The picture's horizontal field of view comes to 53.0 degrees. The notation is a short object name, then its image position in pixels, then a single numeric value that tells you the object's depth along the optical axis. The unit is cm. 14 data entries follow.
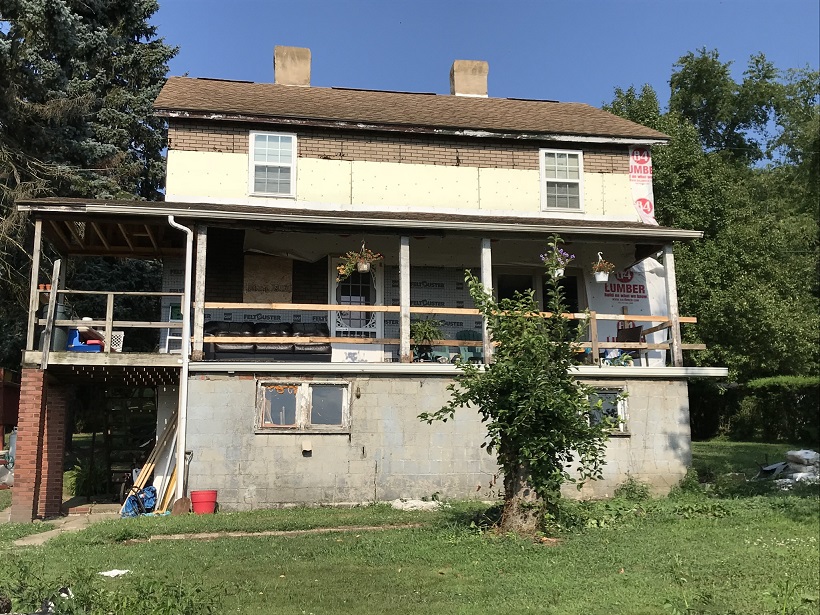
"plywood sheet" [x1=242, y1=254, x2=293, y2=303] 1670
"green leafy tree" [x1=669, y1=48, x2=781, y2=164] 3741
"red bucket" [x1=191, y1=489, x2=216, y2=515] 1292
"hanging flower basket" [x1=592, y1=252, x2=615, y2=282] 1645
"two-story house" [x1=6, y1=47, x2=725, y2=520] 1379
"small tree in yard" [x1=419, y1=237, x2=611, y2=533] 973
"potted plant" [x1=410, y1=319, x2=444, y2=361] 1532
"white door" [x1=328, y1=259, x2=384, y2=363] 1667
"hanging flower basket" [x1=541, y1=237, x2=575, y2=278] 1023
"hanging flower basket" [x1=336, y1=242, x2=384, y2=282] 1520
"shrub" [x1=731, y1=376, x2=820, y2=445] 2495
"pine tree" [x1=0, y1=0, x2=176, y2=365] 2041
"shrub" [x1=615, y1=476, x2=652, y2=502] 1412
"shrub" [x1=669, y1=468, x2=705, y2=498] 1431
